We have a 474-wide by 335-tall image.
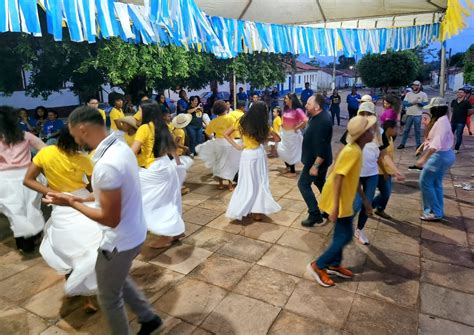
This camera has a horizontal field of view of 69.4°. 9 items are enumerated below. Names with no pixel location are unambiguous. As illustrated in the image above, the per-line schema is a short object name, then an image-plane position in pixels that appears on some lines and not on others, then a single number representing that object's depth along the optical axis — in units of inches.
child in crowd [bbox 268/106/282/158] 323.0
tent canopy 252.4
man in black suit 169.8
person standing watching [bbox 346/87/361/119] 506.6
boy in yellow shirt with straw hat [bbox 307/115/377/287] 120.3
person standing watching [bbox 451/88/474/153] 352.2
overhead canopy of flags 131.7
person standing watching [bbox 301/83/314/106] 530.0
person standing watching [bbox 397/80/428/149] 361.1
